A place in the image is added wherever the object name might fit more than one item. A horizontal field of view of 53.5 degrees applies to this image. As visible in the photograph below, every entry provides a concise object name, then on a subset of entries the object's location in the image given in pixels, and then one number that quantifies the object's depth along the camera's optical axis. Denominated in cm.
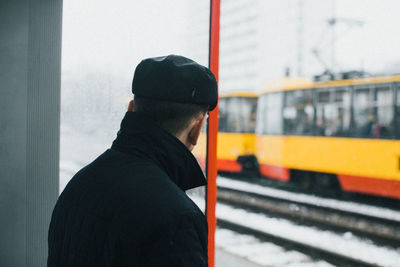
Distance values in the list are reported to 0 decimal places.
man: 90
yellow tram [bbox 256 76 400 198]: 798
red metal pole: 204
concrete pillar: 229
